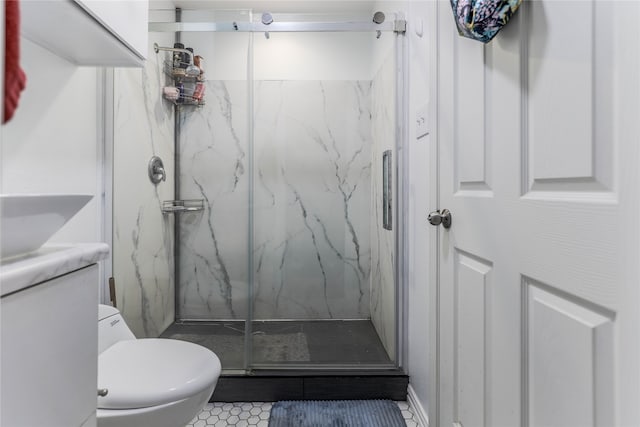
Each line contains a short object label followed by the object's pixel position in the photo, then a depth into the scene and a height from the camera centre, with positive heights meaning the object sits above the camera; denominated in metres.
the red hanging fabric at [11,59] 0.29 +0.14
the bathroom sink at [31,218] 0.46 -0.01
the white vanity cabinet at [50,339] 0.43 -0.19
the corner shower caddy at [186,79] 1.81 +0.76
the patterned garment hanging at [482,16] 0.63 +0.40
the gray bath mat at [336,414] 1.33 -0.86
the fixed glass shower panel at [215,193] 1.83 +0.11
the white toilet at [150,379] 0.87 -0.49
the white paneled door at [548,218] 0.43 -0.01
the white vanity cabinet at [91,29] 0.82 +0.53
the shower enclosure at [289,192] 1.68 +0.12
